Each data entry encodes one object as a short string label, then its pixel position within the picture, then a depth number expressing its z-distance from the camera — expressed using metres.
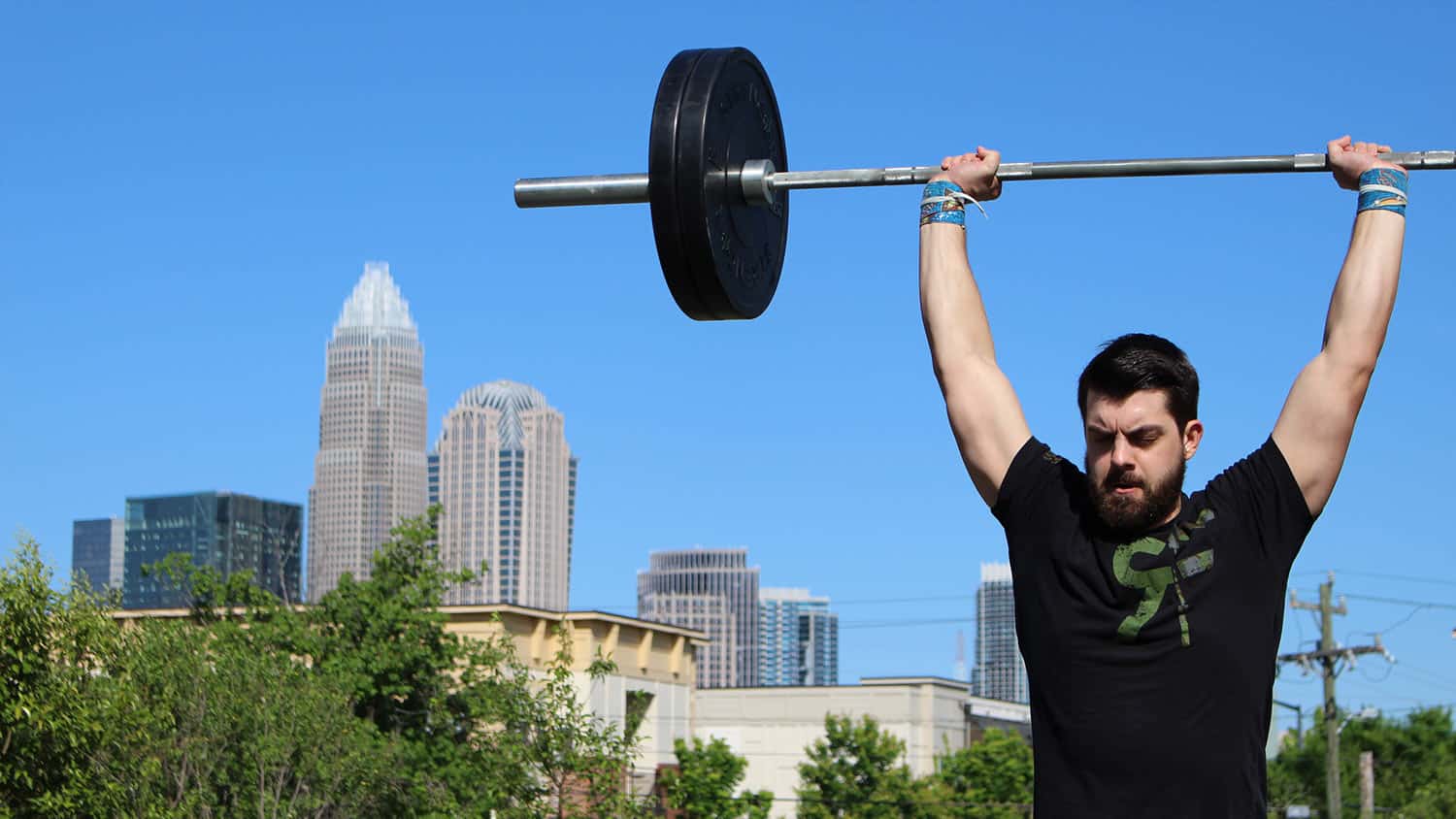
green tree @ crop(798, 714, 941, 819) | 48.31
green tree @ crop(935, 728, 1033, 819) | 50.03
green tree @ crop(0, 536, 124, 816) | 15.14
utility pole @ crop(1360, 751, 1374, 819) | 33.97
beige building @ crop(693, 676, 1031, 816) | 68.94
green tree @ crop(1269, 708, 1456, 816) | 47.34
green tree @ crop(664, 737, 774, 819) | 43.88
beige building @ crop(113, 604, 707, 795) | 40.75
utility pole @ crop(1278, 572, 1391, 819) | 32.94
